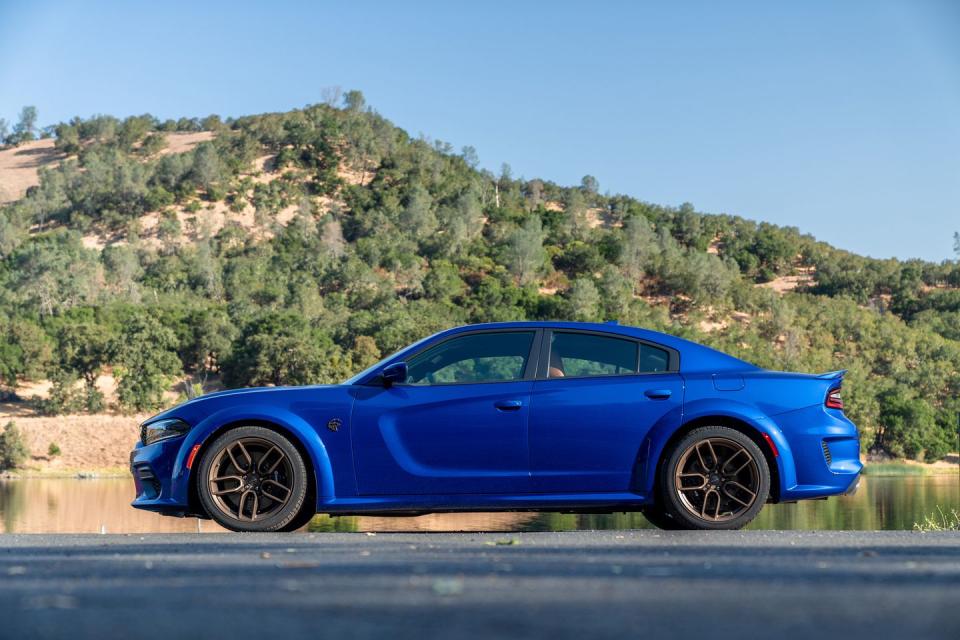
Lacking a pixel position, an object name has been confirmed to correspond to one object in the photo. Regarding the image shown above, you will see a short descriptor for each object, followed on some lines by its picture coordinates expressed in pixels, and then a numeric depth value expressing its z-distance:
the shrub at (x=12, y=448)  60.22
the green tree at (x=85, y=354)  70.12
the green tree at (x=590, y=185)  153.62
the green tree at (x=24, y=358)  69.38
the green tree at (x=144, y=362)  67.06
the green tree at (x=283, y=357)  67.69
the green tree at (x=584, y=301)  95.56
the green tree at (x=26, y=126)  172.50
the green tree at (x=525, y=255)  109.31
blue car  7.49
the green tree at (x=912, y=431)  73.00
